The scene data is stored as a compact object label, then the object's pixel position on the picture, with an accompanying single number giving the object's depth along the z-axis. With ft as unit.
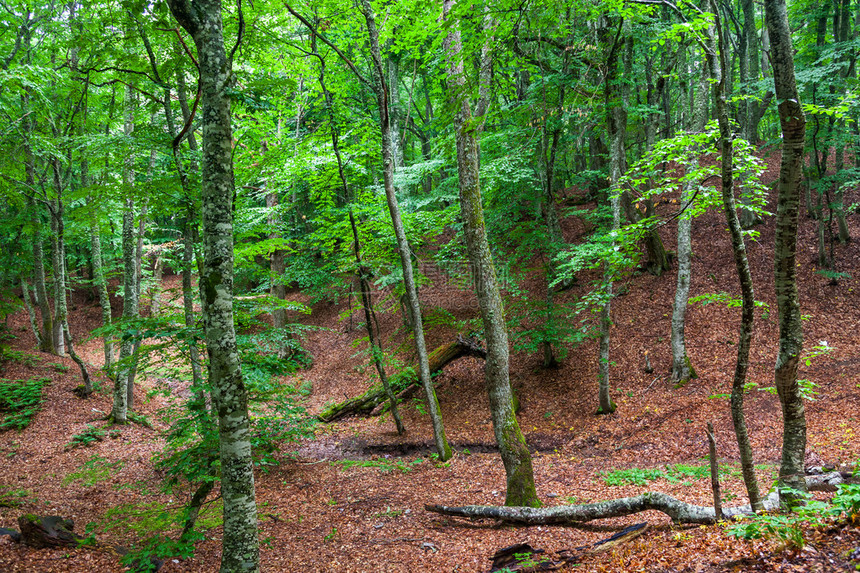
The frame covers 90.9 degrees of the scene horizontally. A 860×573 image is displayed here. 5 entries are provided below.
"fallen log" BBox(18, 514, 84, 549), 14.88
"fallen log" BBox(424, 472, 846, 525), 15.15
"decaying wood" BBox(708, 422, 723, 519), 13.55
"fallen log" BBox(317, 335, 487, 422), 40.37
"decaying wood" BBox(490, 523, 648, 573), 14.35
